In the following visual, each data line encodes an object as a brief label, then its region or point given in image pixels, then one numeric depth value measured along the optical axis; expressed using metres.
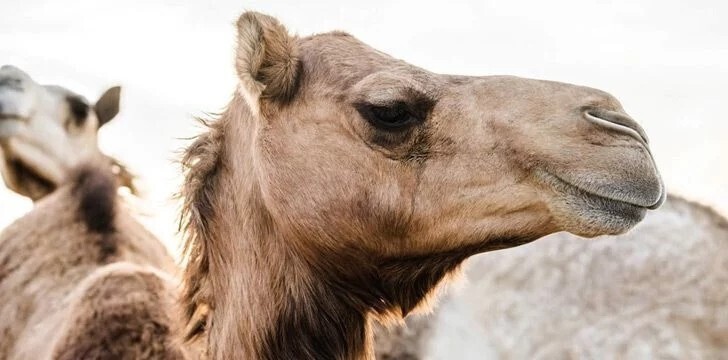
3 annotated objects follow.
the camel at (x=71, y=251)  3.37
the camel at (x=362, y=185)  2.48
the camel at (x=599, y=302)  5.11
